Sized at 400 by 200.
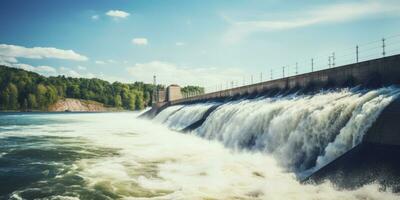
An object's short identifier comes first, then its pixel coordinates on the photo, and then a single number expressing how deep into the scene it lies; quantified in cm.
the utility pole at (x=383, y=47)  1579
